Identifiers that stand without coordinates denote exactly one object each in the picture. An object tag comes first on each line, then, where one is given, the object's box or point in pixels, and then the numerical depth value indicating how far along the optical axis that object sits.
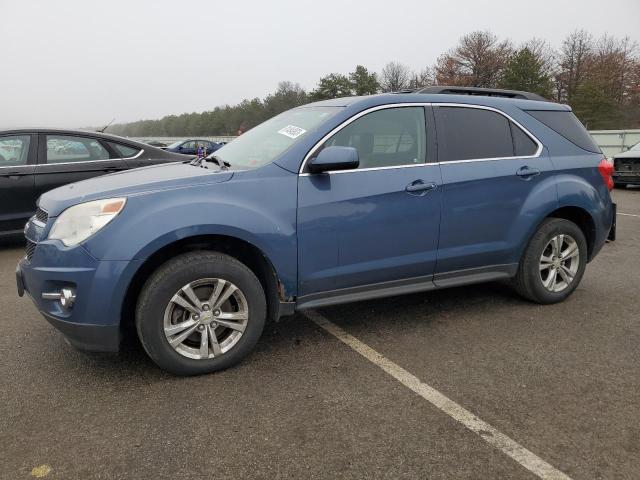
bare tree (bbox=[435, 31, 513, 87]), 62.88
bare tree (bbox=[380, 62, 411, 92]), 73.62
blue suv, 2.88
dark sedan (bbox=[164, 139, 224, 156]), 27.42
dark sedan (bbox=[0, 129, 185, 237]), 6.20
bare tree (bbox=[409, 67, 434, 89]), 68.12
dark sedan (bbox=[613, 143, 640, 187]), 13.33
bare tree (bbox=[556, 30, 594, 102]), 55.32
